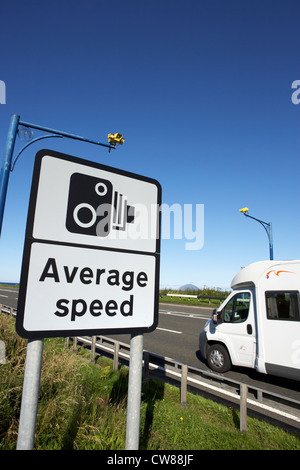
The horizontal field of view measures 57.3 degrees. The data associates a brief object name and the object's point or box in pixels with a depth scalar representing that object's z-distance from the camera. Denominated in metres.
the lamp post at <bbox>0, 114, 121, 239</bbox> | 6.83
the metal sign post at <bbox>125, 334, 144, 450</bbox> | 1.56
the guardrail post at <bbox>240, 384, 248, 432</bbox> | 4.23
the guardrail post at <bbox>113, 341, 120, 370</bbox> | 6.74
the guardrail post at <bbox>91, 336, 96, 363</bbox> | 7.38
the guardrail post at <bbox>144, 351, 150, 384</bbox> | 5.98
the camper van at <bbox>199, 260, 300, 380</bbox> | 6.15
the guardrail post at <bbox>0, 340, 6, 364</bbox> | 4.43
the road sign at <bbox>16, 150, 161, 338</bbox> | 1.40
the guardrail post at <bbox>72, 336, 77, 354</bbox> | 8.01
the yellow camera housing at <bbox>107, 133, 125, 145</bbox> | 8.46
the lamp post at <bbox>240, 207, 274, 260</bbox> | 16.79
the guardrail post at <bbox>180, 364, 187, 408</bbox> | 5.09
